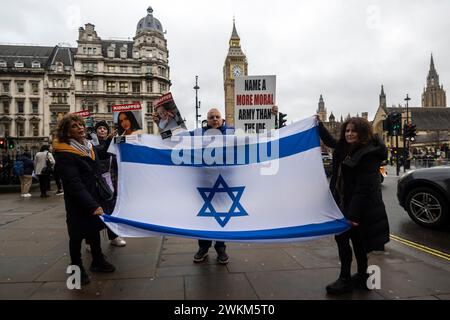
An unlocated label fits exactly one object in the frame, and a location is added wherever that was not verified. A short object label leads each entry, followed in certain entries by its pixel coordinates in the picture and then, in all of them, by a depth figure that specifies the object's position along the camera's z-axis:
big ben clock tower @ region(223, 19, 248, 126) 109.50
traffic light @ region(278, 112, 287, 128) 13.06
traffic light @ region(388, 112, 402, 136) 24.33
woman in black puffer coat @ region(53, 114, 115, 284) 3.64
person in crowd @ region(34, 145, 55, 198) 12.88
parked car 6.29
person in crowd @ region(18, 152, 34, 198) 13.26
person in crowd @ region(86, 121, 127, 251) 4.86
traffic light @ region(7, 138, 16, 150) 22.36
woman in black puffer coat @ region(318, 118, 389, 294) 3.34
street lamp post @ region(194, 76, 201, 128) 30.19
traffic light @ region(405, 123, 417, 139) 26.67
